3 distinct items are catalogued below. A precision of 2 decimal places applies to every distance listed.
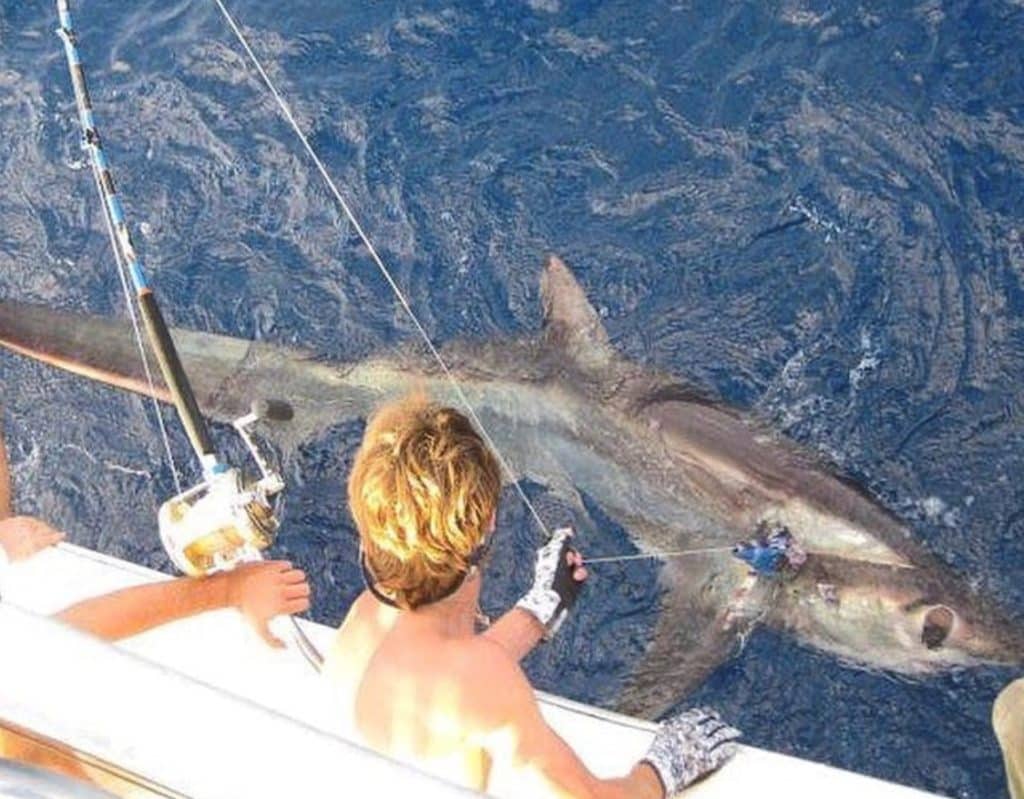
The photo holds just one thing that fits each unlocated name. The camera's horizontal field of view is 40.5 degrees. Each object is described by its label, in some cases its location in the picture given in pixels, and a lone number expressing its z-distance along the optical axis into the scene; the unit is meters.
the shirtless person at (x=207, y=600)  2.57
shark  3.76
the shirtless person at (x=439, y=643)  2.09
